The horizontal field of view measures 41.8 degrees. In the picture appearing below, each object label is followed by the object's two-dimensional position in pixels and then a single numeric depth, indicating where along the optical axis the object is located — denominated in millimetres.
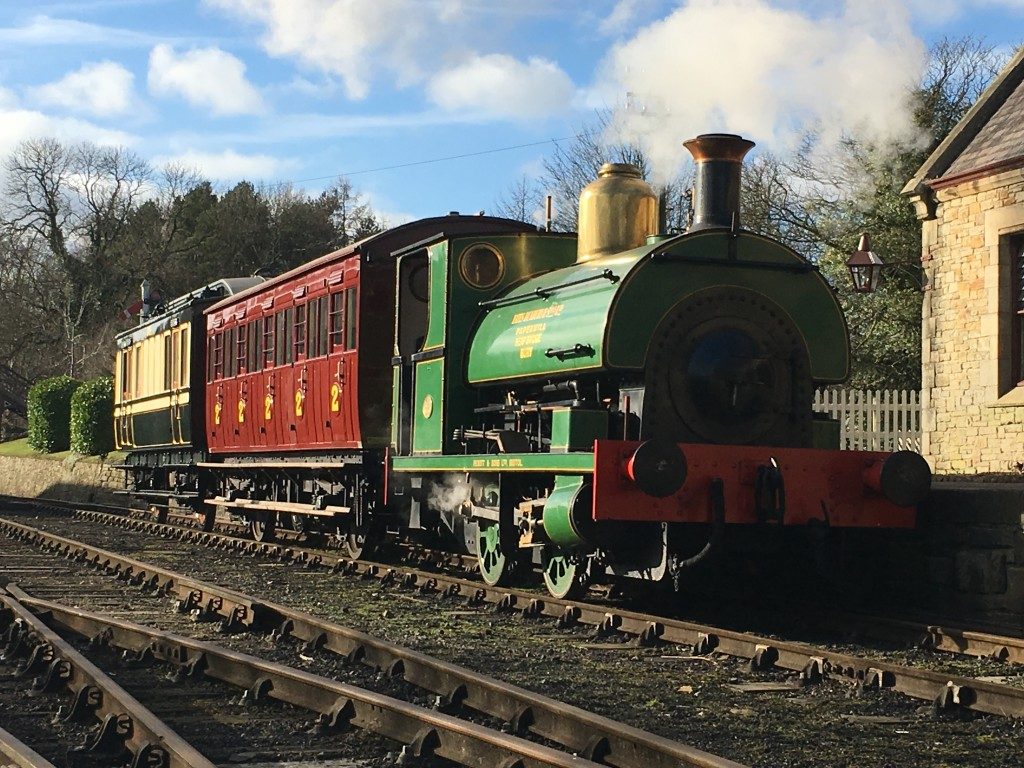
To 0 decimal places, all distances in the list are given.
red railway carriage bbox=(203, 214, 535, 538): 12516
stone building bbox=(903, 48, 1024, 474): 15023
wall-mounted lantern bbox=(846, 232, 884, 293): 16516
